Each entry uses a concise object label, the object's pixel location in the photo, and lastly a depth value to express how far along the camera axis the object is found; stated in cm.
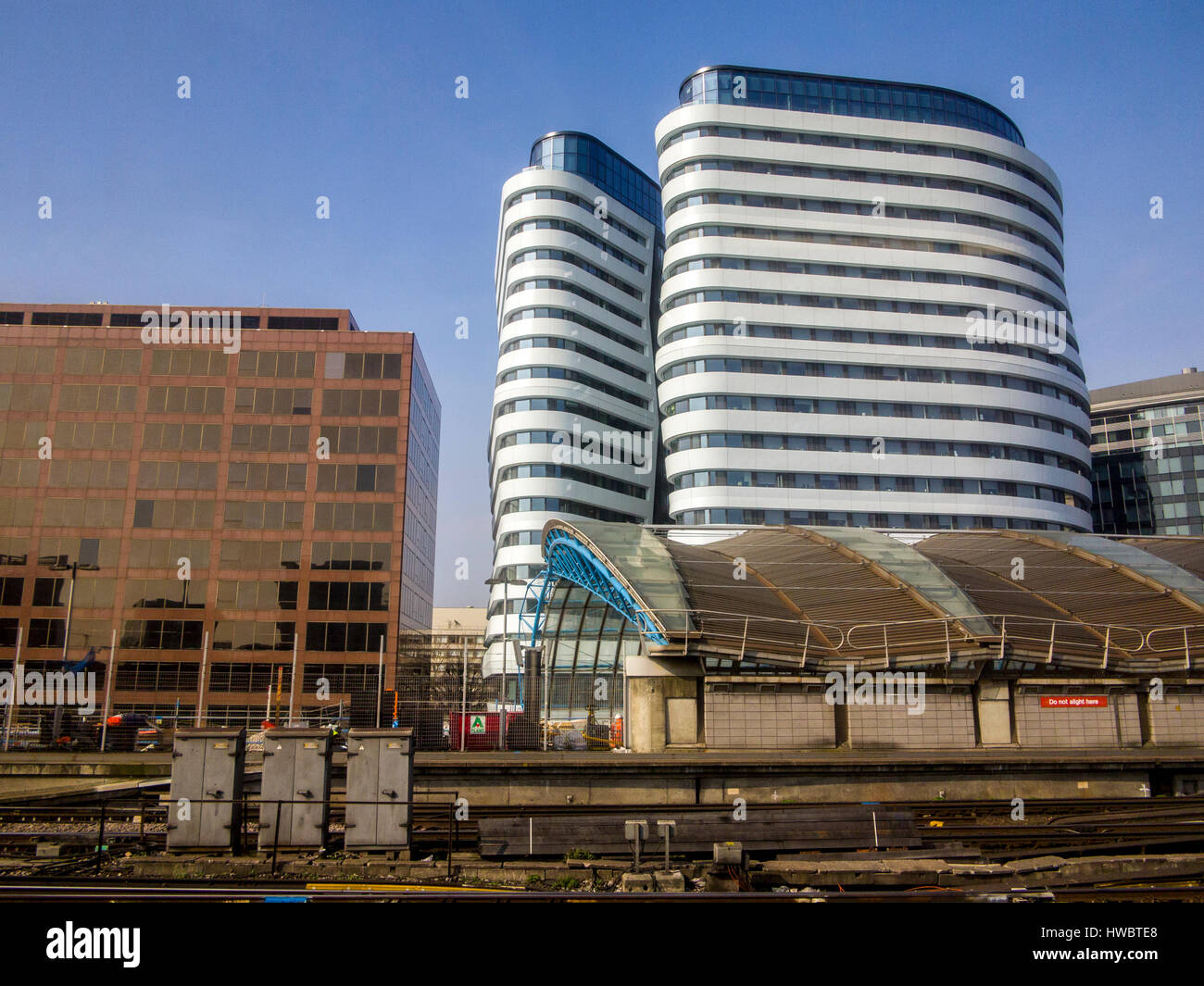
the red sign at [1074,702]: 2780
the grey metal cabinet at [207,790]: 1448
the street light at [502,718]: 2456
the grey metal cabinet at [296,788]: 1464
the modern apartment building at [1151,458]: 11925
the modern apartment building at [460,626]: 10636
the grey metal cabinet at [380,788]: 1444
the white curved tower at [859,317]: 8550
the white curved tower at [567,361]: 8800
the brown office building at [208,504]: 6256
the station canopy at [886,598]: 2742
